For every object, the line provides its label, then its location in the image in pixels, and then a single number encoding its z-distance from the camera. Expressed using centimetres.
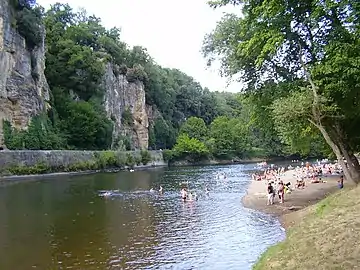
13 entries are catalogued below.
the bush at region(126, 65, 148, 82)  11312
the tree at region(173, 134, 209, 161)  11156
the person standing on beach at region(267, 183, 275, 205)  2987
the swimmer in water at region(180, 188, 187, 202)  3612
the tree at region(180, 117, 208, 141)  12506
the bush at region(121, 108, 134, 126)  10848
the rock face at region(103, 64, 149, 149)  10025
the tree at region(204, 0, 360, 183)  2016
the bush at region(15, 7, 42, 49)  6988
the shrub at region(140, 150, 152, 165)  9522
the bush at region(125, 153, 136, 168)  8839
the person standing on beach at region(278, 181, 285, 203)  3066
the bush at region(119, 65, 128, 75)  10984
